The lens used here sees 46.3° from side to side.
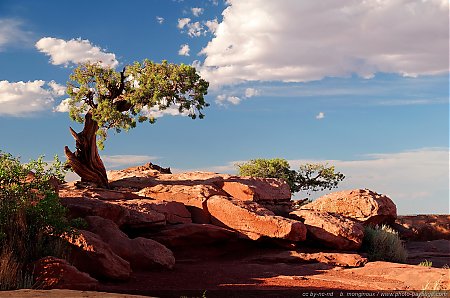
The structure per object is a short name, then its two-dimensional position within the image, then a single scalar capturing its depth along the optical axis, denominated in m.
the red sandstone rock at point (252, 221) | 18.61
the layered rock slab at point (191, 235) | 18.03
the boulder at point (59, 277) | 12.12
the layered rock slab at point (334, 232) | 19.48
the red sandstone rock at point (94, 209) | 17.00
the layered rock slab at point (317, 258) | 17.78
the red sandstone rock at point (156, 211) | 17.89
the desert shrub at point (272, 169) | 40.78
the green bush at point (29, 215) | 13.54
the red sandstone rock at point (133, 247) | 15.28
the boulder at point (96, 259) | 13.57
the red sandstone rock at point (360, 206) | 22.86
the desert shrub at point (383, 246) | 20.19
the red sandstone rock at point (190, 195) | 20.25
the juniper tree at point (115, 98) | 28.27
